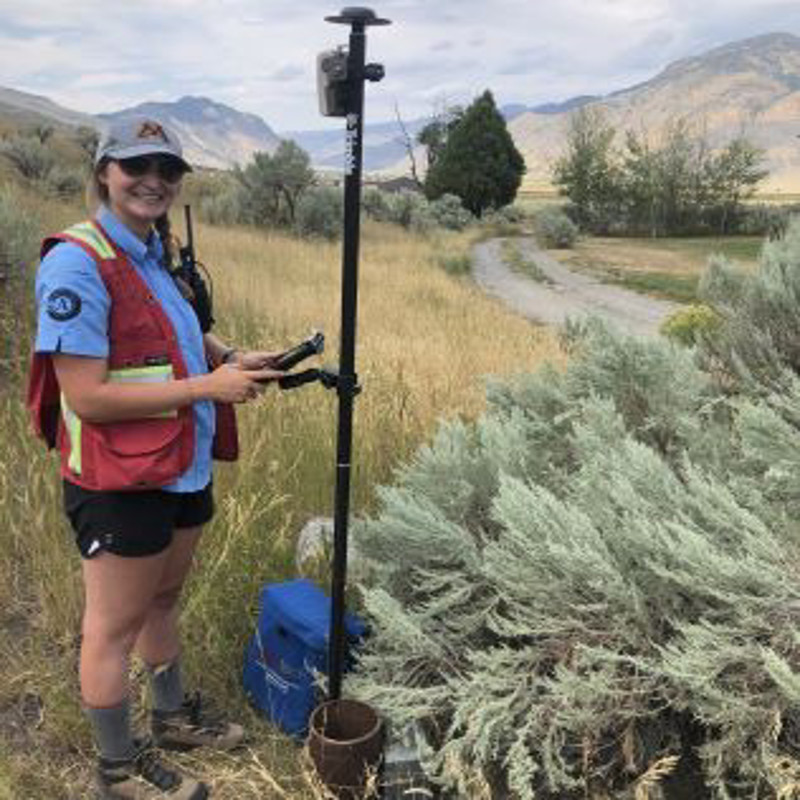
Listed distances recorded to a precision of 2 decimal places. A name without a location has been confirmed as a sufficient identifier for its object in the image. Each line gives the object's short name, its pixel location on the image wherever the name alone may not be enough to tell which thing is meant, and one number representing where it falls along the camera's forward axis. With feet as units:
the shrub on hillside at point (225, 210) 85.51
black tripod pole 7.51
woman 7.50
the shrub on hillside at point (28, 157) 81.10
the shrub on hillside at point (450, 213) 128.67
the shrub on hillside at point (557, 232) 111.04
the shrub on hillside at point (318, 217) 78.89
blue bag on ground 9.61
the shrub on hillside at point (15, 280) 21.72
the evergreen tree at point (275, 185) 87.61
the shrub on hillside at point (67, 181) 69.15
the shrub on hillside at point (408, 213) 111.11
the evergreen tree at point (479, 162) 152.15
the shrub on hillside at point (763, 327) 12.62
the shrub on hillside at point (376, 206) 113.80
